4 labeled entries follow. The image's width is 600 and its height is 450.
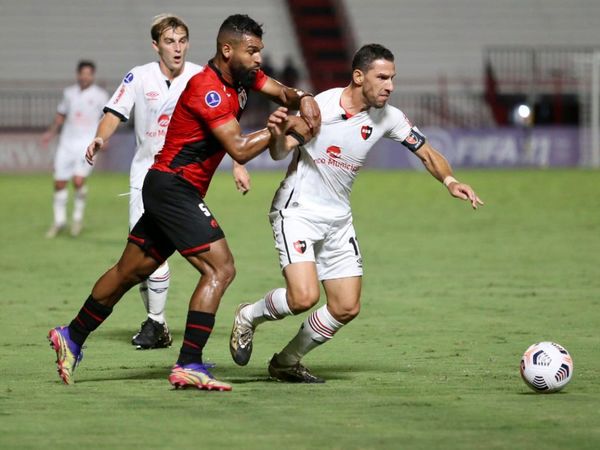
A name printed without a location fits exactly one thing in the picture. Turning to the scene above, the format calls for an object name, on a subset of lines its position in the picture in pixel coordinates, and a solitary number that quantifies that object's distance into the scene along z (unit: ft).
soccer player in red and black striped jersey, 46.91
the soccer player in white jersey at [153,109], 61.00
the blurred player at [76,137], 117.39
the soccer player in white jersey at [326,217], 50.06
